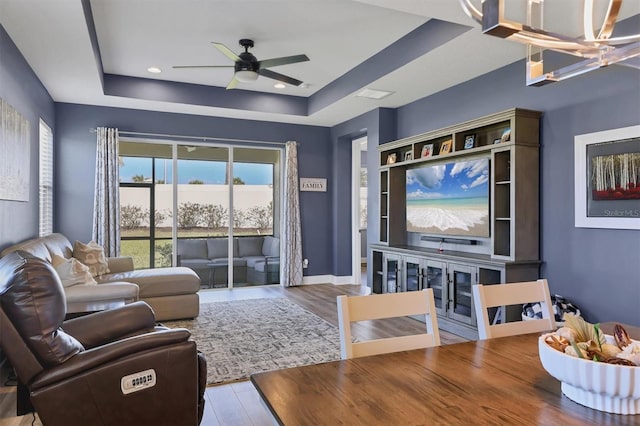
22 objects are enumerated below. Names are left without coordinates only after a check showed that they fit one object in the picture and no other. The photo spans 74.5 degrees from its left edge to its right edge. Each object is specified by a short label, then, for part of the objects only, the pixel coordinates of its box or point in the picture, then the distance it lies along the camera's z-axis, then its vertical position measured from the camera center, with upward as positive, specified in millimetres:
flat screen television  4227 +183
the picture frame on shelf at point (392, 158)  5500 +745
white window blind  4953 +427
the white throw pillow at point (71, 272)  3479 -489
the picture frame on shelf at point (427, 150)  4875 +755
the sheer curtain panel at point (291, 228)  6727 -211
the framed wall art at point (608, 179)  3043 +274
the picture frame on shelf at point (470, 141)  4348 +767
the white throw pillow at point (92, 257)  4598 -470
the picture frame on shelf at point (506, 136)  3774 +716
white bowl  998 -409
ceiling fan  3854 +1428
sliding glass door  6098 +87
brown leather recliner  1706 -651
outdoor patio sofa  6418 -693
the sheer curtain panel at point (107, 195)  5613 +265
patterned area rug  3289 -1164
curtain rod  5882 +1149
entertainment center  3725 +34
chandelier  1334 +609
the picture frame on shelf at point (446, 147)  4602 +755
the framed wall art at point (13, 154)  3094 +492
